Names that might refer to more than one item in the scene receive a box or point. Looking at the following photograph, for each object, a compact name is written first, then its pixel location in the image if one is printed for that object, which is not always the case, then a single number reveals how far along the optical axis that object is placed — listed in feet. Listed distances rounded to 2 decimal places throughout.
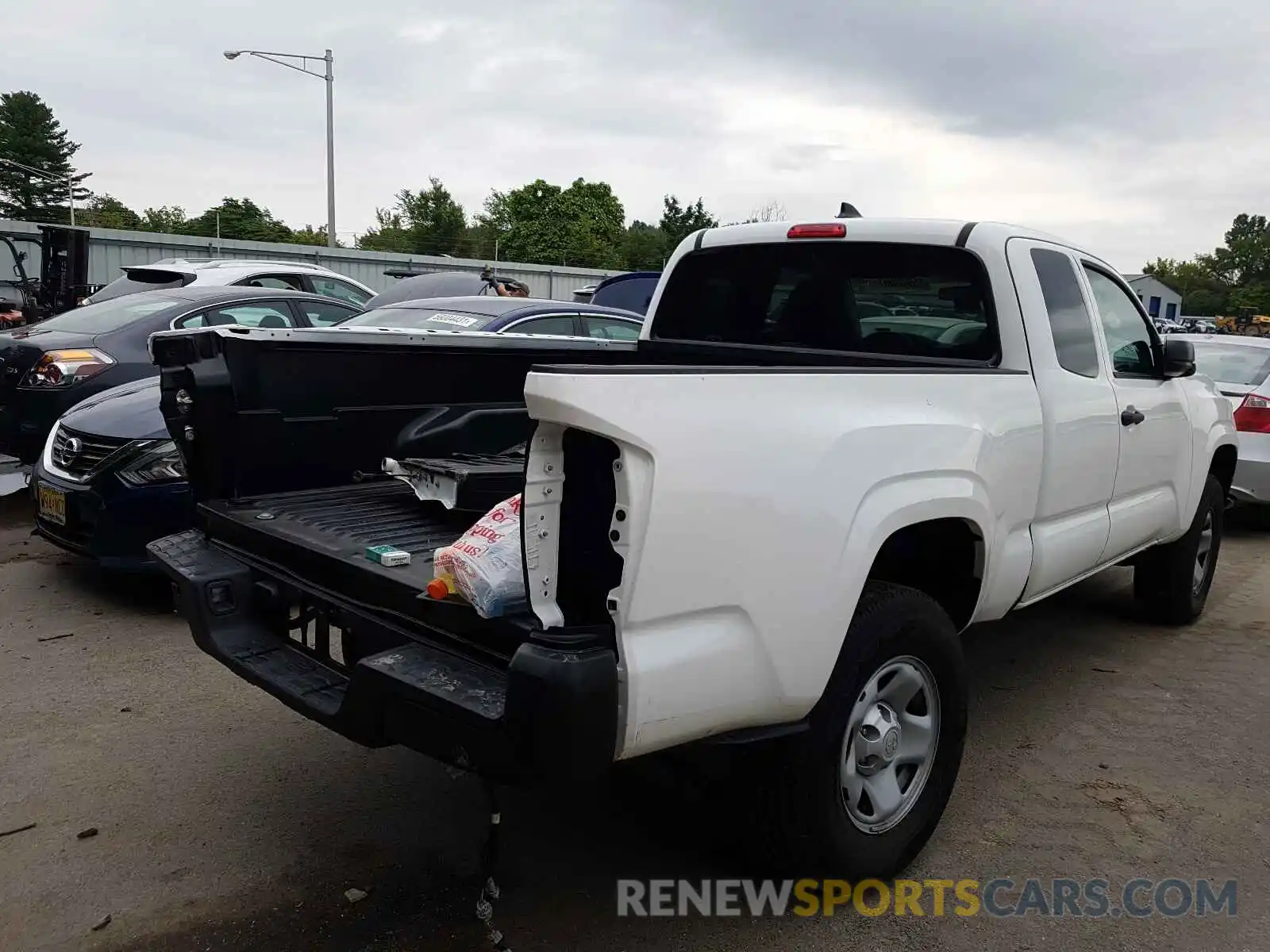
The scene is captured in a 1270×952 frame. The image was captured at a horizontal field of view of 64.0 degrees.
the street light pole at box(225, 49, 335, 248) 82.94
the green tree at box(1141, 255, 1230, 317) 286.25
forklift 48.60
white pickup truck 7.04
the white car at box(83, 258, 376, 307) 30.42
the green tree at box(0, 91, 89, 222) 229.25
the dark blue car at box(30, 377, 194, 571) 16.28
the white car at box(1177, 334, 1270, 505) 25.48
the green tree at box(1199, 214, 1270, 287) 324.76
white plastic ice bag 7.79
